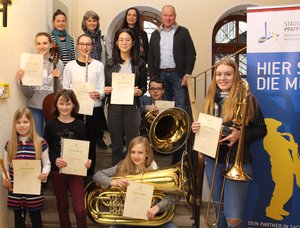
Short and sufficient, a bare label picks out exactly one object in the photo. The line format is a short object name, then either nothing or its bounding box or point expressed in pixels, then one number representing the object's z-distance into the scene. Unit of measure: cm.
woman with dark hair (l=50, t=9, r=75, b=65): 364
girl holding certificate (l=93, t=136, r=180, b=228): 262
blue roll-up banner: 301
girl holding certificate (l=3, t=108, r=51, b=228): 268
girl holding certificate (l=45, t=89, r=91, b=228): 278
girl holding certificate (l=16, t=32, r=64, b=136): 312
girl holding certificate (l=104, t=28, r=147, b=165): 315
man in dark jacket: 412
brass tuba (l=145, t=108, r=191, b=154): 329
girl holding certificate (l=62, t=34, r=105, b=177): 314
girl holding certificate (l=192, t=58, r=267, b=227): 241
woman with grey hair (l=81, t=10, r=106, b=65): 381
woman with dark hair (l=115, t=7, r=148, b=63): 395
